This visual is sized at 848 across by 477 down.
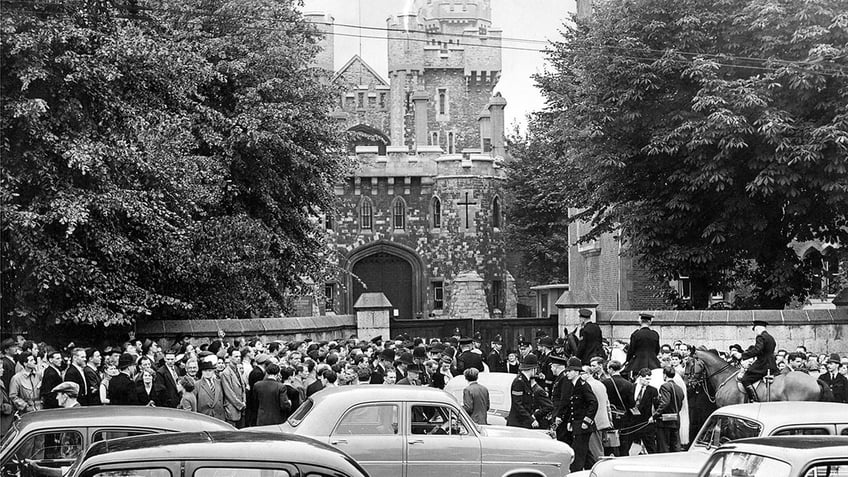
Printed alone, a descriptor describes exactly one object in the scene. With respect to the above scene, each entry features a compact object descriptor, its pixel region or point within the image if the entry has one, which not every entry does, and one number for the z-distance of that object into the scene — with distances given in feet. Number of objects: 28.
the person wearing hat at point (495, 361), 75.56
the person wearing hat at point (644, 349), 64.23
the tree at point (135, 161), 69.21
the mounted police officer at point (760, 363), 54.80
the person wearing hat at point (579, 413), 46.06
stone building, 197.47
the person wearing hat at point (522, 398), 47.91
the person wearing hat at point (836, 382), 56.90
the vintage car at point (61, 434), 31.55
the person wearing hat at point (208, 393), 50.96
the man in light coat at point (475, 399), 46.57
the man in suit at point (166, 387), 49.19
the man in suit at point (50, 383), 46.85
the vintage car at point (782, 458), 24.94
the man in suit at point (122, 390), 46.91
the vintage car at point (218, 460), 23.38
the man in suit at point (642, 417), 52.54
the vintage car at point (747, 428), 34.14
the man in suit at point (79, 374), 49.39
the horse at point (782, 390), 51.29
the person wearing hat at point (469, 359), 55.72
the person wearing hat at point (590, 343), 69.51
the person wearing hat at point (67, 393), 42.63
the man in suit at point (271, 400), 48.52
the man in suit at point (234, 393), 52.54
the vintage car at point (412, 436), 38.19
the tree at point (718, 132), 91.76
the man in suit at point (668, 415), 52.42
